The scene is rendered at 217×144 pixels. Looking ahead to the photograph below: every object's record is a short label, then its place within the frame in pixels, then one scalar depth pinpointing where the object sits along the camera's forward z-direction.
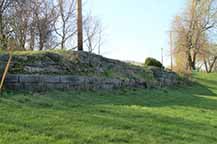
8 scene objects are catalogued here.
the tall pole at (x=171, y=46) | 46.72
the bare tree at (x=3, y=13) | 24.01
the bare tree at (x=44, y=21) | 28.67
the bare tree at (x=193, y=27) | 45.12
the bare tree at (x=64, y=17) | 36.50
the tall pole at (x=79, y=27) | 19.81
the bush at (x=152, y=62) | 27.94
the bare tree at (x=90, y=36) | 43.19
